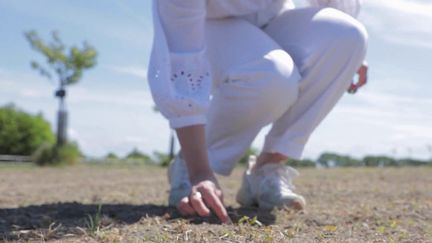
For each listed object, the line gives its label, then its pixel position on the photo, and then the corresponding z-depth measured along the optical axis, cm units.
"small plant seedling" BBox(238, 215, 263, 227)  154
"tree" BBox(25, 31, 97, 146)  1188
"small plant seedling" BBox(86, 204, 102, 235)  144
